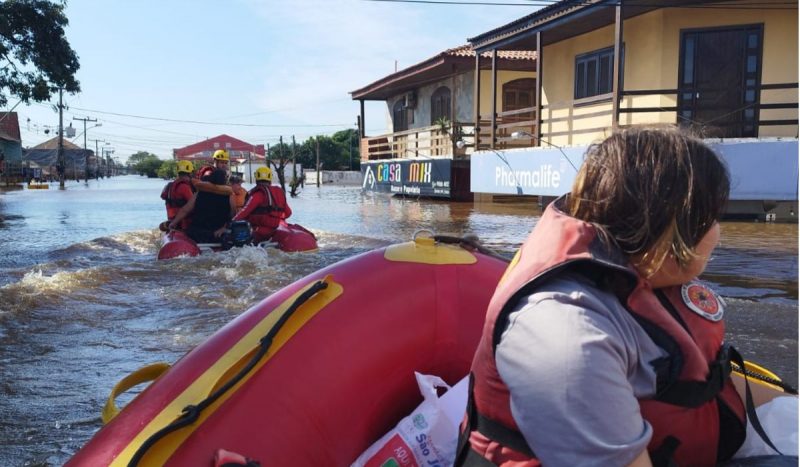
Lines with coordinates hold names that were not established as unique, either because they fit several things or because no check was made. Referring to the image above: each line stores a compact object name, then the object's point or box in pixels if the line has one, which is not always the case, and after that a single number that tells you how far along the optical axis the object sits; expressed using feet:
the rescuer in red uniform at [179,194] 29.29
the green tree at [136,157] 614.17
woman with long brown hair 3.66
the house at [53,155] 300.87
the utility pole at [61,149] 143.61
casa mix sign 62.80
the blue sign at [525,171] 41.96
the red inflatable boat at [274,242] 26.96
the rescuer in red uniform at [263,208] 28.12
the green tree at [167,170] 328.08
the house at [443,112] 61.05
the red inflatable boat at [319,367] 5.43
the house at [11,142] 185.47
